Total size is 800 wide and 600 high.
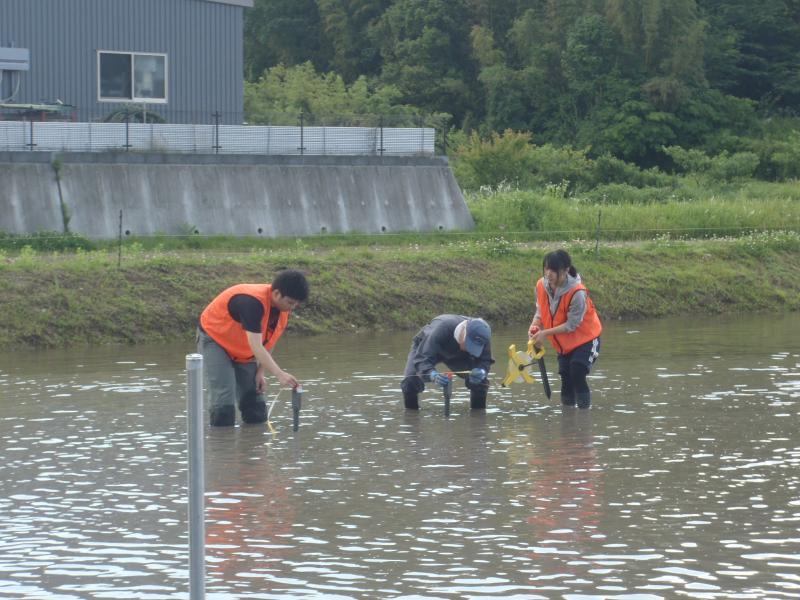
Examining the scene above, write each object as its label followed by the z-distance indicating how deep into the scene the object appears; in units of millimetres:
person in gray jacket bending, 12898
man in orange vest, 11578
